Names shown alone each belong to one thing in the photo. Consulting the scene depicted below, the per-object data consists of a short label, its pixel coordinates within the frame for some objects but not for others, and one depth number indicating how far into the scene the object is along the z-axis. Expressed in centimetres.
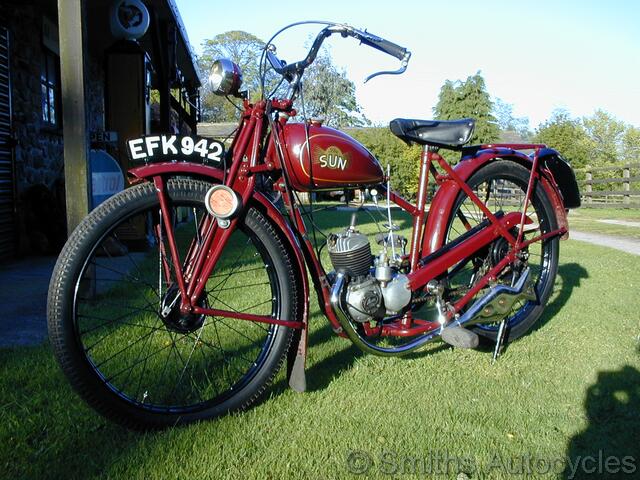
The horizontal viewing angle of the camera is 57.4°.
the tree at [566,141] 3253
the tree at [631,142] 4603
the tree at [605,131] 5228
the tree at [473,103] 3509
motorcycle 217
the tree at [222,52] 3161
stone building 635
